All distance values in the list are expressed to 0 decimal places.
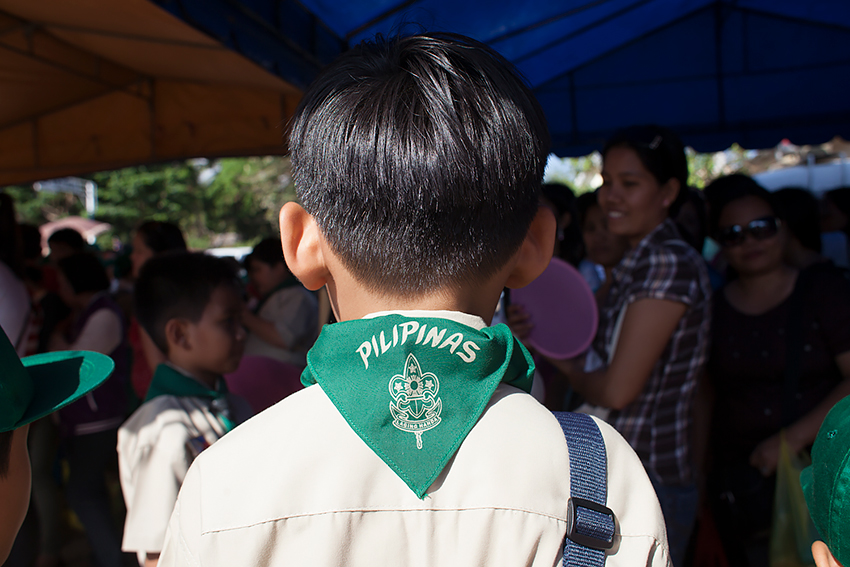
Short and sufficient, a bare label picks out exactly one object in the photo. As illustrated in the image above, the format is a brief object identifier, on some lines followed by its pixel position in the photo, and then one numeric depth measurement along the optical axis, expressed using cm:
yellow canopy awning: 342
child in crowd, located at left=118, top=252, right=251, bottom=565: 142
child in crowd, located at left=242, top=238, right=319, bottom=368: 329
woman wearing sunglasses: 210
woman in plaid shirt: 171
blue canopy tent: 383
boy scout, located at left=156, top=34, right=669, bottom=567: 65
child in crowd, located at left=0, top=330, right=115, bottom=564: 93
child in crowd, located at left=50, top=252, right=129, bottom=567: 309
